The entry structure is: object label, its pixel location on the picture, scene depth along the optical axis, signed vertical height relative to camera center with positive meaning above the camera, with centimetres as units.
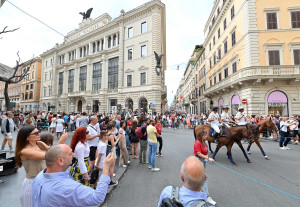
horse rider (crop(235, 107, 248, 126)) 670 -48
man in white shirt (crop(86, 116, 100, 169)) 430 -96
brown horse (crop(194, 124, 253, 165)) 614 -114
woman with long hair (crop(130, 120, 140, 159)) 639 -136
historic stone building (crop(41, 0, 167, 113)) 2467 +956
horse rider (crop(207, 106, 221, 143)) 655 -52
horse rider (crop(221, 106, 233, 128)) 666 -44
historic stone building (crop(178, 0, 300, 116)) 1521 +566
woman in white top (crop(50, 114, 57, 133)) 1153 -108
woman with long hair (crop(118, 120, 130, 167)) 528 -172
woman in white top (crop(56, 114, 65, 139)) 1019 -112
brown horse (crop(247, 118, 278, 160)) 793 -87
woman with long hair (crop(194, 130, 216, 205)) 361 -91
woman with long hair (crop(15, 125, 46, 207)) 193 -70
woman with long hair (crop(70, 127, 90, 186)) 281 -90
